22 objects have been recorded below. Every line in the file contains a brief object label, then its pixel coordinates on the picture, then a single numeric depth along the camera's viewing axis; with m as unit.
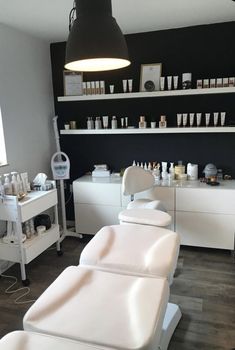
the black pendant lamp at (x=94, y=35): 1.42
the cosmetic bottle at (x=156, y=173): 3.18
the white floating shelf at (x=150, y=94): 2.85
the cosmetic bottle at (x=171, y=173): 3.18
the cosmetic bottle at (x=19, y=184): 2.70
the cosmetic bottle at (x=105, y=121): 3.33
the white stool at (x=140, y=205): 2.21
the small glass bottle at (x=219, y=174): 3.16
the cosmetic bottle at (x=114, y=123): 3.26
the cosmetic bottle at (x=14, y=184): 2.62
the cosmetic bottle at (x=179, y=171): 3.17
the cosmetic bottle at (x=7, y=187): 2.58
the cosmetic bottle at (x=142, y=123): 3.16
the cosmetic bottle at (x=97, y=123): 3.31
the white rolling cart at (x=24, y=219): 2.45
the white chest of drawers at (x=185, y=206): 2.85
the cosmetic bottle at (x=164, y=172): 3.19
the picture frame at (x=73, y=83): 3.39
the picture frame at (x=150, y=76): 3.10
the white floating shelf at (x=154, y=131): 2.91
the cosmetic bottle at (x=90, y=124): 3.34
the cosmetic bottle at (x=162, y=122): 3.11
